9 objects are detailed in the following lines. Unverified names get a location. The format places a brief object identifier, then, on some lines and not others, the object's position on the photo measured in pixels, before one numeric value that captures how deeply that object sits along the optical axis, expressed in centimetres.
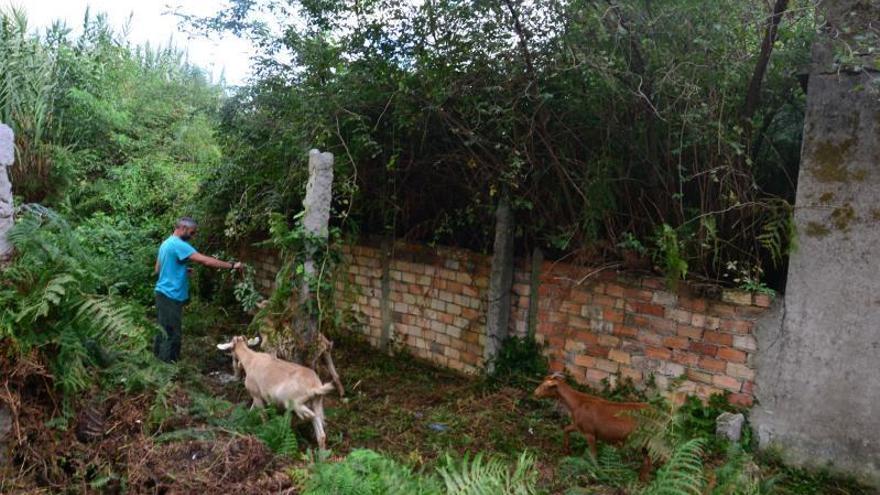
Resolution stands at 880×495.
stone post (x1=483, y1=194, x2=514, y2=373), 722
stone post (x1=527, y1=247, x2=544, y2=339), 721
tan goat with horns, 541
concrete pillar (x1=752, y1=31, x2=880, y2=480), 518
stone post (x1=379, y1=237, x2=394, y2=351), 873
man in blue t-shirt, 698
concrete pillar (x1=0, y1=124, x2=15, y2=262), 427
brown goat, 519
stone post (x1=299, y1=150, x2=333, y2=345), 612
